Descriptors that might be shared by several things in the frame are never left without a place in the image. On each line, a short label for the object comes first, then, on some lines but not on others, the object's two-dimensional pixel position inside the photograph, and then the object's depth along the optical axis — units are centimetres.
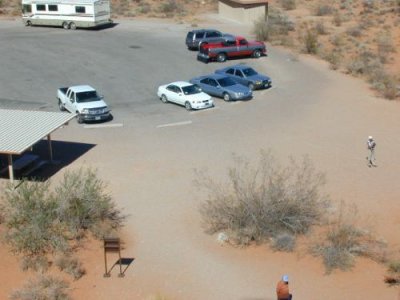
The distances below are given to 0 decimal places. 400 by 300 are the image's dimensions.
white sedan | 3594
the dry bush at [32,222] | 2069
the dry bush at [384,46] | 4734
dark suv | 4853
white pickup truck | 3325
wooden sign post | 1925
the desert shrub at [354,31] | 5431
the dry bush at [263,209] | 2164
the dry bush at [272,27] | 5306
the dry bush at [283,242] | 2091
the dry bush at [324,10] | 6397
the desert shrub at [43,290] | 1817
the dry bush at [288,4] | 6744
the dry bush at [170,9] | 6500
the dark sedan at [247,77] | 3941
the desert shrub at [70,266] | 1959
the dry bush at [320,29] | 5500
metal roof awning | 2522
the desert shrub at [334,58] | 4504
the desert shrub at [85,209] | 2184
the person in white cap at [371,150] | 2767
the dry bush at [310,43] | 4903
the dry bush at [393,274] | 1910
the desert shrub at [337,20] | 5900
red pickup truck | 4556
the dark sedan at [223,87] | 3731
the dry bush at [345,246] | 2003
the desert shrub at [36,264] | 1981
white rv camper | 5497
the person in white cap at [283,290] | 1692
